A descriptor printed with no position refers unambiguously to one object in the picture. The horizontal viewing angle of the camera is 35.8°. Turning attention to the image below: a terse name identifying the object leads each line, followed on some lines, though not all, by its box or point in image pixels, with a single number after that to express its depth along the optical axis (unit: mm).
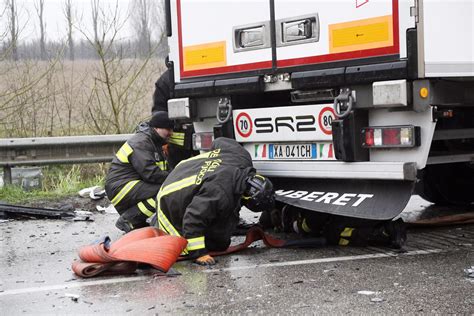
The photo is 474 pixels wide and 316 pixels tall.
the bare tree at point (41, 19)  12142
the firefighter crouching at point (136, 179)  6281
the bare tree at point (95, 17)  11689
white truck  4852
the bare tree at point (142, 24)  12086
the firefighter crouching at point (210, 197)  4938
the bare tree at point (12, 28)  11086
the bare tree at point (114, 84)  11469
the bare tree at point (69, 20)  11938
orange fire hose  4641
